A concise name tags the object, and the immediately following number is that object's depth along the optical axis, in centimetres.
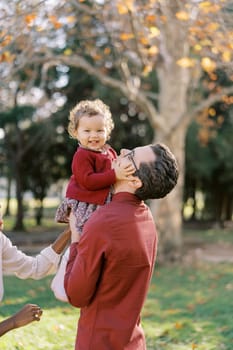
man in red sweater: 291
